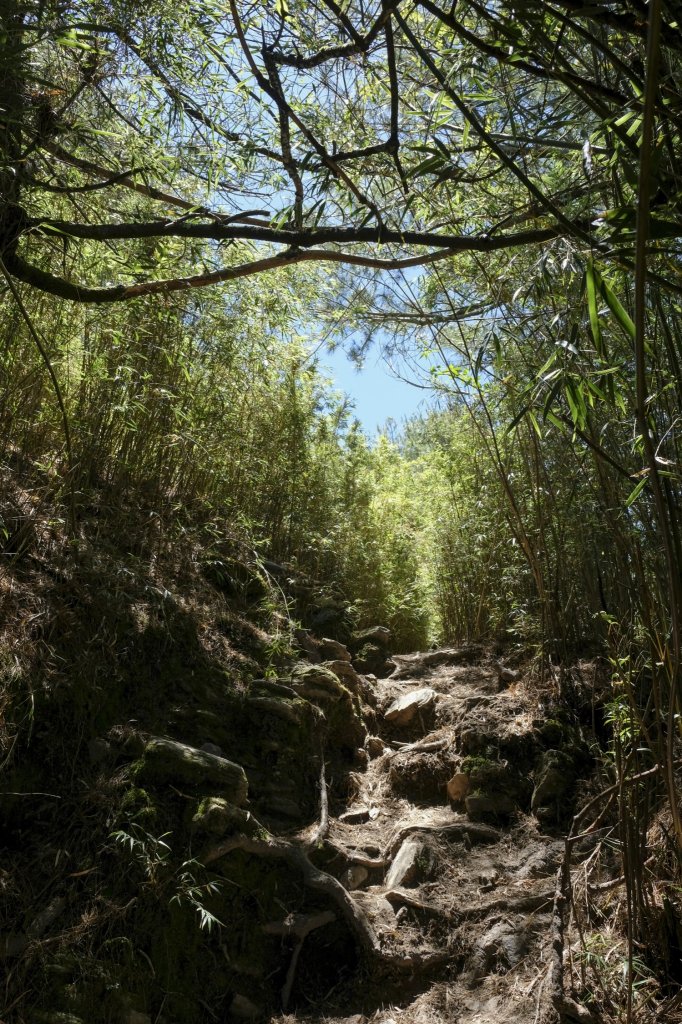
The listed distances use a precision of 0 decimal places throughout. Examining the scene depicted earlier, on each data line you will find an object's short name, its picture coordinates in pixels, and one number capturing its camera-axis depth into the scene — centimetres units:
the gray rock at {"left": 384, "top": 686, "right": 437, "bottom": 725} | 401
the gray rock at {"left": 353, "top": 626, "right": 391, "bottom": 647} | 479
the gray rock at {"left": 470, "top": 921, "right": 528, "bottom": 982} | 250
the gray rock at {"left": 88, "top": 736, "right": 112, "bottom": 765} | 245
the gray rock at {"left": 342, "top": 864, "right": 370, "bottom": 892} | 289
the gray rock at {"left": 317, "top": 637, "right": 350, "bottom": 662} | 416
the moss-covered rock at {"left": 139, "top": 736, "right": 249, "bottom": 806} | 251
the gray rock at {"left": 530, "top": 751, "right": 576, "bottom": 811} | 319
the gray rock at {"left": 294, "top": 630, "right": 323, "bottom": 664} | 397
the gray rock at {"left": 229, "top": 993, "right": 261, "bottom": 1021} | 226
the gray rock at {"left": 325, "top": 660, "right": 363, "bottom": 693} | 394
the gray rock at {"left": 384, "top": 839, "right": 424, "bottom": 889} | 293
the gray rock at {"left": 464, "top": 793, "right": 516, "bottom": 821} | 326
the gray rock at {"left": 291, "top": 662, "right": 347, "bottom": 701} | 350
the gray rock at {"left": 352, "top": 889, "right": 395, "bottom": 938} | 271
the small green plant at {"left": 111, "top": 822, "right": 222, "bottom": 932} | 223
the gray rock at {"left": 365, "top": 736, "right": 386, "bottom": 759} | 380
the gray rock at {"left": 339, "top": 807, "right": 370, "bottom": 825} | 331
